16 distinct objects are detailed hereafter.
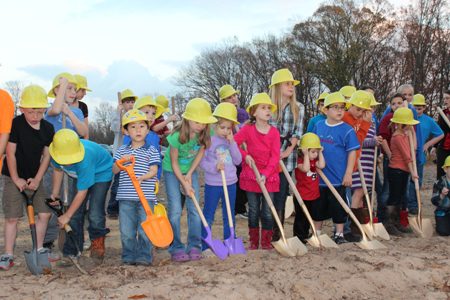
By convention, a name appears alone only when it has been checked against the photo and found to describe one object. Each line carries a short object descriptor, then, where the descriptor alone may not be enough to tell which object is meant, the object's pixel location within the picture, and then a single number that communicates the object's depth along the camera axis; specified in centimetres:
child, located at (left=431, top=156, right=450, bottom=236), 668
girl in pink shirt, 543
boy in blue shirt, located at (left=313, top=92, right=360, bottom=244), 578
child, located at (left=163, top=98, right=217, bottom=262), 502
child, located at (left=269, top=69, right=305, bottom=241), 579
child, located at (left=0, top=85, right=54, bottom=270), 488
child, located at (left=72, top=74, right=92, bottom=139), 636
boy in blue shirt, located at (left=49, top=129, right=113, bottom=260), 459
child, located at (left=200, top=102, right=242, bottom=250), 530
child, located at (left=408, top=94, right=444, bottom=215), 761
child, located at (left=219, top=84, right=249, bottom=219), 688
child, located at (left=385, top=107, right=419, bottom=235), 679
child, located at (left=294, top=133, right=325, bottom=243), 570
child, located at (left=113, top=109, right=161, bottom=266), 486
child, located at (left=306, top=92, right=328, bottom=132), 664
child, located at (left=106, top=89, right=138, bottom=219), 669
